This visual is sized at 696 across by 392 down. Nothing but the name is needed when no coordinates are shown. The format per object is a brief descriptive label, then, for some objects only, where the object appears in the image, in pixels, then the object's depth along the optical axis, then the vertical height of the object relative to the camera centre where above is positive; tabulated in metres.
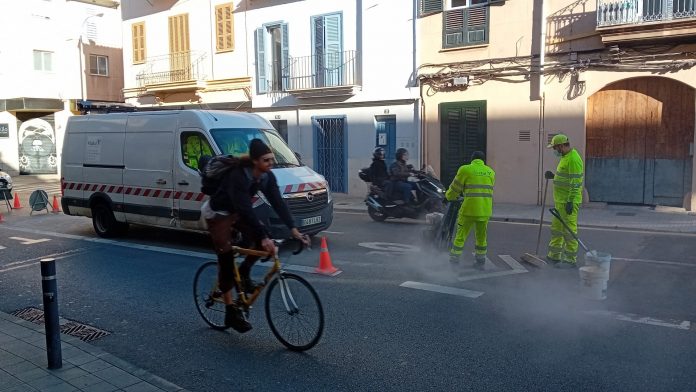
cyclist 5.07 -0.61
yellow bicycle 5.14 -1.41
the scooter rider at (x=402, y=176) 12.48 -0.69
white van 9.74 -0.43
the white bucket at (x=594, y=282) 6.60 -1.54
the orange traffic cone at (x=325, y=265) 8.20 -1.66
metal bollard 4.75 -1.34
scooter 12.41 -1.21
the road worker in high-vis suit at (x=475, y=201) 8.00 -0.79
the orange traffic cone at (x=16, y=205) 17.07 -1.66
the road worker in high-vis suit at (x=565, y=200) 8.02 -0.78
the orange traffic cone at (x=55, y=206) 15.75 -1.57
